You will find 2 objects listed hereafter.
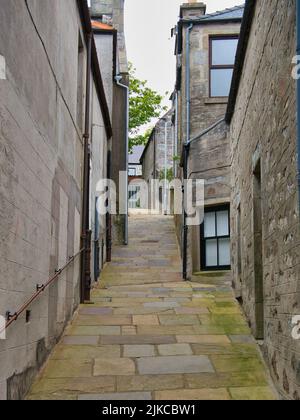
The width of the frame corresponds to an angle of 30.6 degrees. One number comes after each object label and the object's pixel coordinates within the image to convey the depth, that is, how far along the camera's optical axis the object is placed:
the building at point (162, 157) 30.12
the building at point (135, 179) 35.69
